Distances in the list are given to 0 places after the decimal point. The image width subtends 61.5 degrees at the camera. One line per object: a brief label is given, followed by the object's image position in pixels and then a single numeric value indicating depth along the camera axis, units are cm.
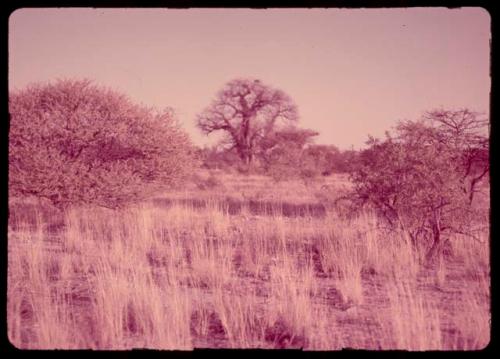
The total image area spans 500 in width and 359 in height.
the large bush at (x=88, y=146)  731
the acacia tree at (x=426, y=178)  574
